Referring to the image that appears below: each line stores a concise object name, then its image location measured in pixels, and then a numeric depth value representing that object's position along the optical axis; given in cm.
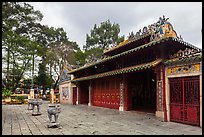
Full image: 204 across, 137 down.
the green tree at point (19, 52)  1881
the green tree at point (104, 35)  2743
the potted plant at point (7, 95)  1739
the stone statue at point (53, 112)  554
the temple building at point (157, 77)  587
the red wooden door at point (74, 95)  1581
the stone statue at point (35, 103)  890
